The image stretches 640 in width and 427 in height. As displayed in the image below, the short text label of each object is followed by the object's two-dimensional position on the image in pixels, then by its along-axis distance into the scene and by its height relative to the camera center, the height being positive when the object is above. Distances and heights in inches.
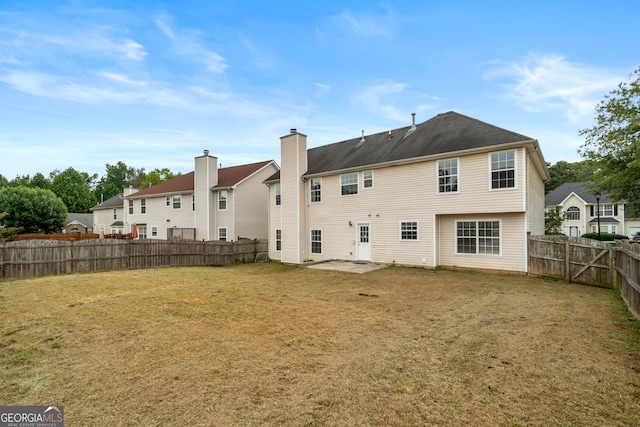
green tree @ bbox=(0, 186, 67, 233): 1178.6 +66.6
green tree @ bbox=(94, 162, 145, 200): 2783.5 +438.2
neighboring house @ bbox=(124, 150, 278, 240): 916.6 +64.3
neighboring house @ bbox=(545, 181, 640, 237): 1460.4 +14.6
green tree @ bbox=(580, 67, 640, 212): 666.8 +174.3
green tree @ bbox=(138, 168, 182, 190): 2003.0 +318.1
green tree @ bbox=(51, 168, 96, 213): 2188.7 +250.1
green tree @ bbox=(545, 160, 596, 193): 2107.5 +299.9
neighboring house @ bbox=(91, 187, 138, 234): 1397.6 +42.7
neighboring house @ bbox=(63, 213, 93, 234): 1780.3 +13.2
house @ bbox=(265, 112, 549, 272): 504.1 +46.0
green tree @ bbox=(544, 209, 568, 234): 1026.1 -5.4
